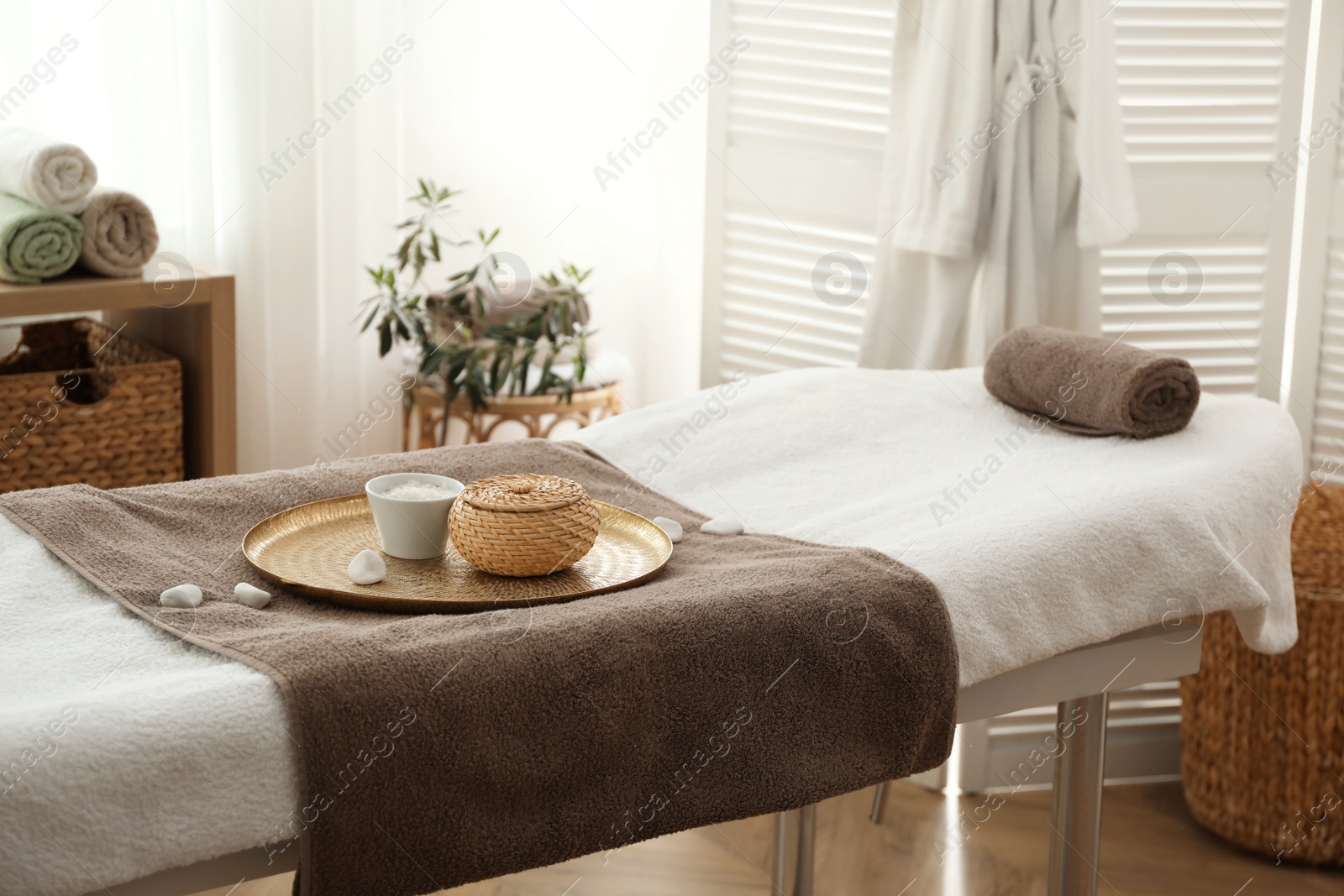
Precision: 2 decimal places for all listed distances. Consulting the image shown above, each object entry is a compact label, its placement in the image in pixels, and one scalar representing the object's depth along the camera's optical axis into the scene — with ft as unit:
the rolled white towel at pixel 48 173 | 10.06
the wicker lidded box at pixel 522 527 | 7.70
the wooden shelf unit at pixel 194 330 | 10.31
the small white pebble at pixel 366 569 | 7.72
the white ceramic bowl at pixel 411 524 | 7.88
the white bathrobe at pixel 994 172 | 10.52
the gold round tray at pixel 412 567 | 7.61
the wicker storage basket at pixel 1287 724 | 10.42
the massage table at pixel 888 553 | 6.85
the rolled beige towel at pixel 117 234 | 10.29
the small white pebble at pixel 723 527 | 8.22
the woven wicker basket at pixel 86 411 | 10.32
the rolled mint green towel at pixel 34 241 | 10.06
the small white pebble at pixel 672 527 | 8.14
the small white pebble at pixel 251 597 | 7.56
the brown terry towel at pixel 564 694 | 7.05
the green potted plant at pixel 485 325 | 11.62
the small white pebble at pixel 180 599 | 7.48
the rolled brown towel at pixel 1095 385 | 8.78
